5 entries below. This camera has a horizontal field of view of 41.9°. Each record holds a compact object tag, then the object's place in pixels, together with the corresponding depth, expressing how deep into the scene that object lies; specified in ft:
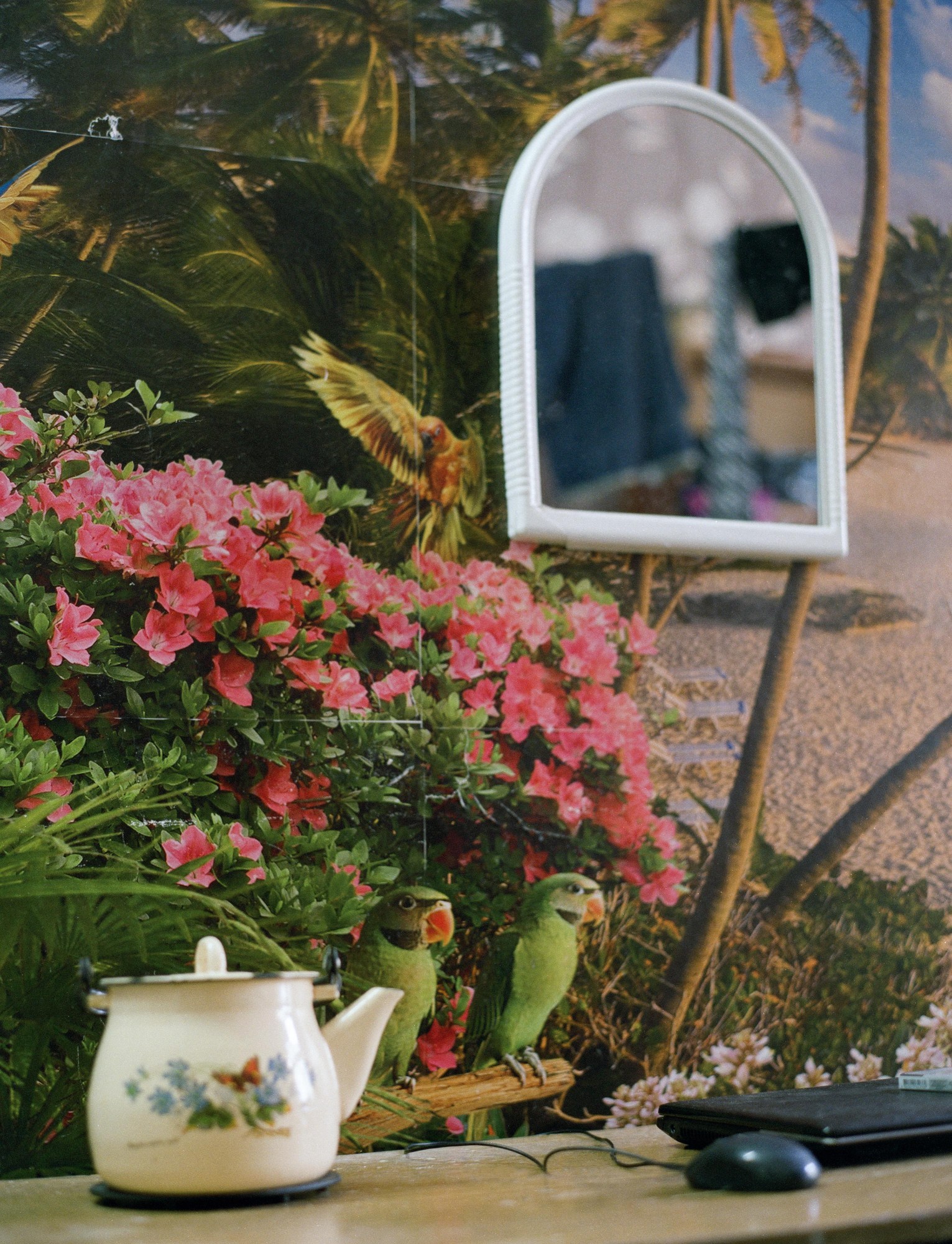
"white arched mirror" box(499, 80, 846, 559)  4.04
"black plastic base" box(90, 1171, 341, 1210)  2.49
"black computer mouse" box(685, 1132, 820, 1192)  2.50
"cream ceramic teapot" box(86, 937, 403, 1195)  2.46
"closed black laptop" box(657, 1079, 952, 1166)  2.80
